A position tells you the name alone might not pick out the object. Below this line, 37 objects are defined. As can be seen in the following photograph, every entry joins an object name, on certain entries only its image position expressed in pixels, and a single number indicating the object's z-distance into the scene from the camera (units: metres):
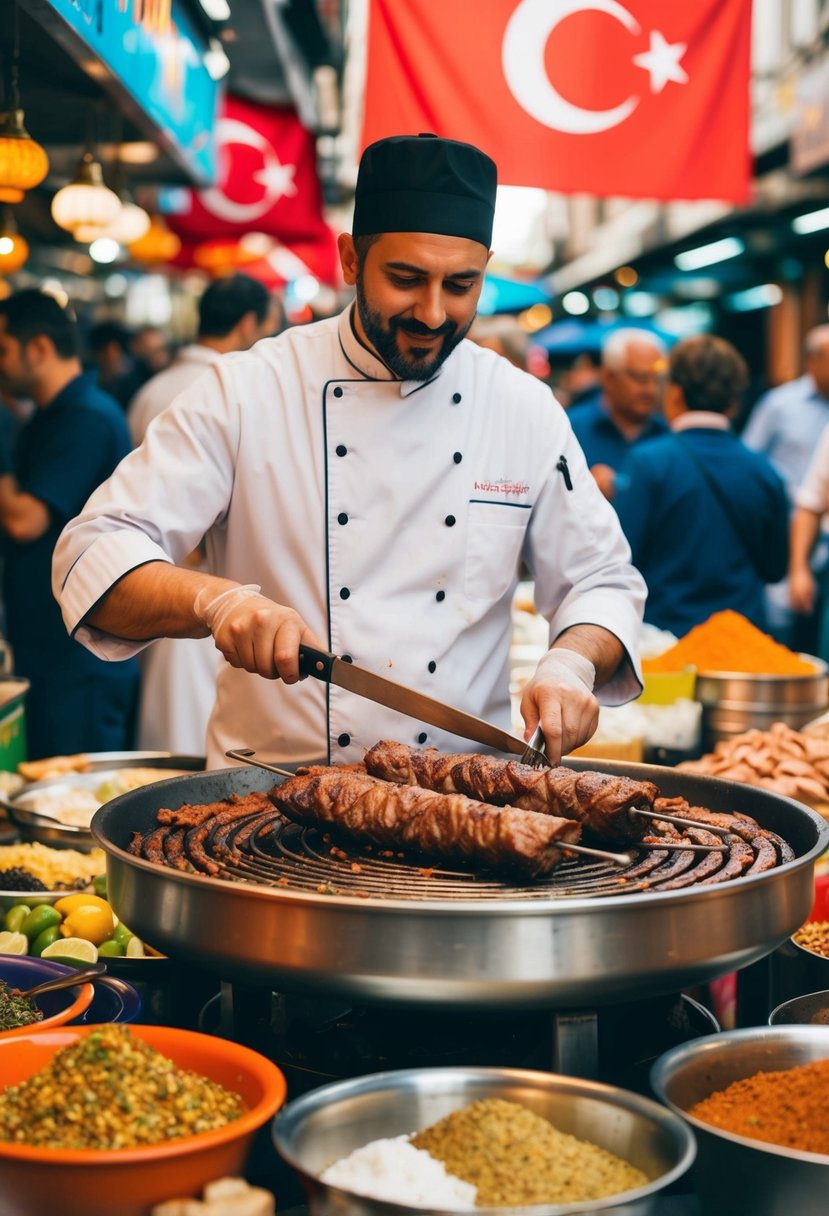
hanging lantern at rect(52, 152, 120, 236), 6.46
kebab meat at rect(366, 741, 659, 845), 2.27
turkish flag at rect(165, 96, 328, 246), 9.20
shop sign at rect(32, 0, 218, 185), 4.49
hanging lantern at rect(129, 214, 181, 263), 9.73
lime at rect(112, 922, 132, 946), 2.76
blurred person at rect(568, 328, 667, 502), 7.67
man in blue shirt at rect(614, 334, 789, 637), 6.20
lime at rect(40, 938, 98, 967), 2.60
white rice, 1.61
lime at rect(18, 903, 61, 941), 2.78
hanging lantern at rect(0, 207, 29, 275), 6.45
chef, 2.81
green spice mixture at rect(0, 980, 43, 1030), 2.14
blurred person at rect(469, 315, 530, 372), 7.13
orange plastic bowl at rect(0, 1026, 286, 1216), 1.58
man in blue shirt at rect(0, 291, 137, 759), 5.74
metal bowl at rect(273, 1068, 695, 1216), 1.66
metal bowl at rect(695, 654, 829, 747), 4.98
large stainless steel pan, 1.80
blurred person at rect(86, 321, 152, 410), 11.52
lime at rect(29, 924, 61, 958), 2.71
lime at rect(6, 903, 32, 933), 2.85
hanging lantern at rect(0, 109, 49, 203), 5.14
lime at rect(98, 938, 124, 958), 2.69
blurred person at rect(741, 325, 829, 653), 9.29
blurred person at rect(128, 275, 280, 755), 6.45
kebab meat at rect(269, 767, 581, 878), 2.10
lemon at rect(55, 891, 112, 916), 2.85
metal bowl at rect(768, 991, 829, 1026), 2.39
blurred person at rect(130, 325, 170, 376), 14.68
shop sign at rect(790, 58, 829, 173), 9.59
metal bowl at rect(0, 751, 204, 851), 3.41
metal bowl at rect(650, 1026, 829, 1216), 1.69
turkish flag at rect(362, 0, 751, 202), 4.36
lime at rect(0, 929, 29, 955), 2.71
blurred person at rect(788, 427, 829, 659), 7.78
